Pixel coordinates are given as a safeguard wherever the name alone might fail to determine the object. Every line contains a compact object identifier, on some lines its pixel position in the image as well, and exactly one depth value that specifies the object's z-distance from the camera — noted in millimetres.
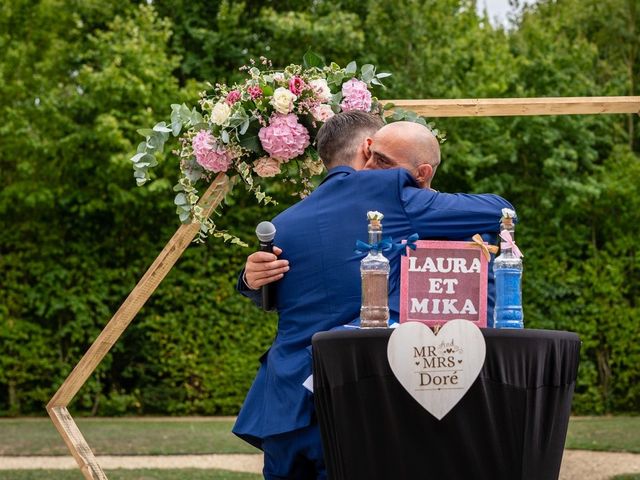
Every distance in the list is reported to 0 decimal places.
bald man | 3393
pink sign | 2965
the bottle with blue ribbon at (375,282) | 3012
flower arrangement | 4387
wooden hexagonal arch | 4551
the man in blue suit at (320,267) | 3232
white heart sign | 2830
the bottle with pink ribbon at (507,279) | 3096
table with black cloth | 2840
